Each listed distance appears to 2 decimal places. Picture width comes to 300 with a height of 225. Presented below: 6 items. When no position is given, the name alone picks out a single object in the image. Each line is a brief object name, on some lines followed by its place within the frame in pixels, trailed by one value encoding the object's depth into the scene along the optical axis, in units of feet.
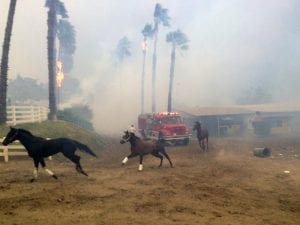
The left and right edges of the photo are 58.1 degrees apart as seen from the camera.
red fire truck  72.35
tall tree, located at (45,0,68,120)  73.87
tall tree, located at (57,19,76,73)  173.58
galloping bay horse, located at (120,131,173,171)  43.67
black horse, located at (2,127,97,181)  34.69
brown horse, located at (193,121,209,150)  63.06
